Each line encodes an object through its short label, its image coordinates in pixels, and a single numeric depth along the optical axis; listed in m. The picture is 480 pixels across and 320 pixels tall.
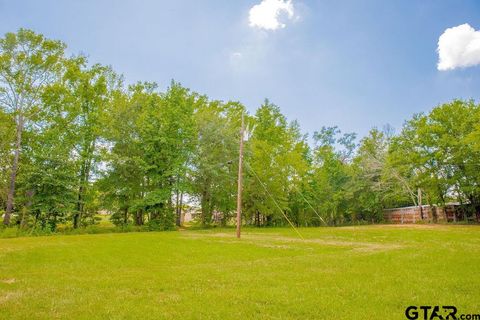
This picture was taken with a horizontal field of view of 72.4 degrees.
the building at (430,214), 44.50
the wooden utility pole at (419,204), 48.52
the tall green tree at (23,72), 30.66
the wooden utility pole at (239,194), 24.01
